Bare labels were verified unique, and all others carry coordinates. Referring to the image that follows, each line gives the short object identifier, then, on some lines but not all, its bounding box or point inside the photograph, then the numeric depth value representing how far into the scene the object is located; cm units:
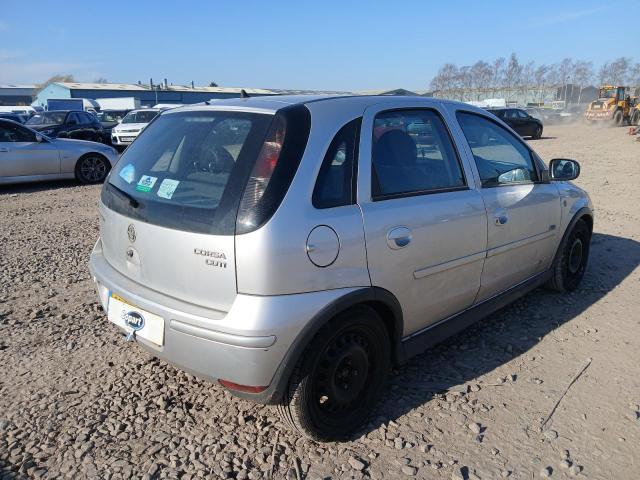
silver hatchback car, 228
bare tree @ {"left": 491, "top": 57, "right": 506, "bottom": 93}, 8819
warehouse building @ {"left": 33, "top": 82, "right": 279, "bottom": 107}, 6419
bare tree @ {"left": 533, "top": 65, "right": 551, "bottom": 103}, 8650
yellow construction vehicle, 3591
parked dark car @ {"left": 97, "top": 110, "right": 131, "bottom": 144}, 1850
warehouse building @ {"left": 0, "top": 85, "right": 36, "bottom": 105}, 7776
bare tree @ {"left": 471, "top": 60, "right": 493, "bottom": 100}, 8819
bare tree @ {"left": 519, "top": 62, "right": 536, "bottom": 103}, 8614
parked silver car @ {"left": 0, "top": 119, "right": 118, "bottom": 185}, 1013
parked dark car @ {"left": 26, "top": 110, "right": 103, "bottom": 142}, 1645
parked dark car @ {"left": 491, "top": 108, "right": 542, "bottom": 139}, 2748
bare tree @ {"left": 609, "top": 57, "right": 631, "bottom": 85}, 8125
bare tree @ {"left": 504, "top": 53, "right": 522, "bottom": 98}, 8719
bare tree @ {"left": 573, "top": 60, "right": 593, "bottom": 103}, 8644
